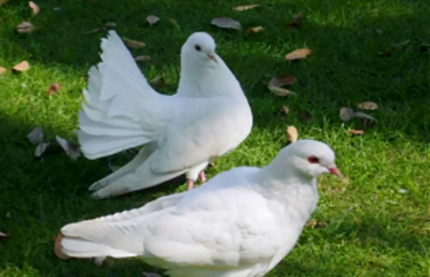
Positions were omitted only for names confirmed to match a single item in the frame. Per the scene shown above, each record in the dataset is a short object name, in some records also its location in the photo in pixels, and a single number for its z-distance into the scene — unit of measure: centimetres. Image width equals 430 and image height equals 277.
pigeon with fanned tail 389
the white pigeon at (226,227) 305
